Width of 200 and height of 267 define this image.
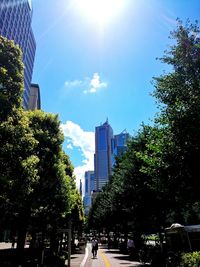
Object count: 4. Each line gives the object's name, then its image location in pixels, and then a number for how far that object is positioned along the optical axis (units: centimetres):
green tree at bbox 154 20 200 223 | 815
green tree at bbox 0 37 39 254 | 613
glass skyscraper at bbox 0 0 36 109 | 5952
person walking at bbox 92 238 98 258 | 2053
